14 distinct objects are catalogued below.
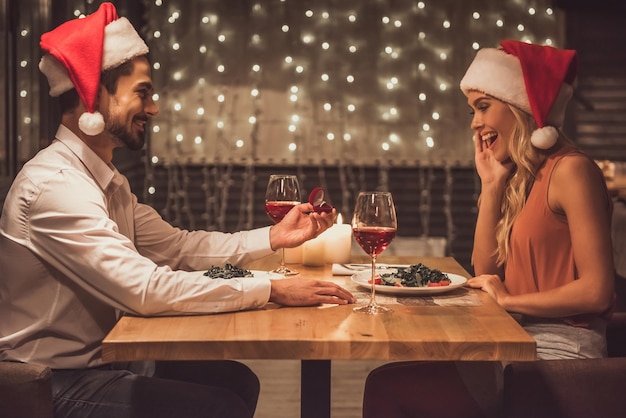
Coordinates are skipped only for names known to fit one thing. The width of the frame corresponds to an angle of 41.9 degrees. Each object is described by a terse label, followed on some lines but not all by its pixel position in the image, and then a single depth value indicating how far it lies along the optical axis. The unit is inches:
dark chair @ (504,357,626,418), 75.9
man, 74.3
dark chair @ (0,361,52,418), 68.2
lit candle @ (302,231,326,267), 98.8
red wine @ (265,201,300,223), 96.1
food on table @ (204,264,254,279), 82.6
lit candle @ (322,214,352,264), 99.5
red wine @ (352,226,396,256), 74.9
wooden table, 63.4
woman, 81.0
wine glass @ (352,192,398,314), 74.9
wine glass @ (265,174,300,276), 96.0
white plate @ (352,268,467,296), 80.2
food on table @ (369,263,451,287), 82.6
